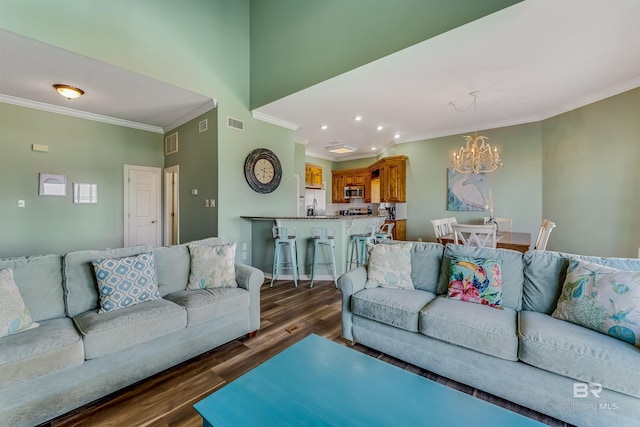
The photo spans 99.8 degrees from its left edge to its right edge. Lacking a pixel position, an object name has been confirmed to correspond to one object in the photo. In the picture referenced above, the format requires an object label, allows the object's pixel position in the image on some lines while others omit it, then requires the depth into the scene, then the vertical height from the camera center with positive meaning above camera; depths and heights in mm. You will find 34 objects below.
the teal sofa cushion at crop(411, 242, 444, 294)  2432 -479
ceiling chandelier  4379 +933
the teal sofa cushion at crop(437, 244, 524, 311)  2093 -466
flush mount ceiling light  3812 +1762
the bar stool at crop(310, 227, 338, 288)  4055 -443
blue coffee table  1074 -823
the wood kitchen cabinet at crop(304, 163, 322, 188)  7981 +1146
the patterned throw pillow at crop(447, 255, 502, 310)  2066 -540
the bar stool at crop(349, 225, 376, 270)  4468 -554
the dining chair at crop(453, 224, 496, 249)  3219 -291
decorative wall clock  4785 +799
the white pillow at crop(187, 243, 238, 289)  2480 -511
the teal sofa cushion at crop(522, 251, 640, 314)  1941 -474
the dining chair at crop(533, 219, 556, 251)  3143 -266
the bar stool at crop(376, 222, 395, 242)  4843 -393
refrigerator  8039 +390
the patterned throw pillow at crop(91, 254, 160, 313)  1981 -520
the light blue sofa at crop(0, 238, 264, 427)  1465 -781
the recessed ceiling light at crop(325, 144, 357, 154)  7203 +1773
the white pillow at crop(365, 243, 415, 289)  2457 -505
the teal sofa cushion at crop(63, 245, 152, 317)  1960 -515
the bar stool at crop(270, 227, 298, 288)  4086 -595
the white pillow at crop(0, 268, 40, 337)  1575 -579
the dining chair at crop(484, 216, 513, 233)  4606 -197
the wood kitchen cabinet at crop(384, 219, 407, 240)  6762 -399
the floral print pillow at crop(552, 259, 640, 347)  1521 -534
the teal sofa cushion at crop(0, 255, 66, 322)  1805 -483
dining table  3244 -363
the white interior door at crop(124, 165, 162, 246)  5504 +165
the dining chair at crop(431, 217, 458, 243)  4109 -229
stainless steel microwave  8266 +664
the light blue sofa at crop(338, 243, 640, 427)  1408 -786
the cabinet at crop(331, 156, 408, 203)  6703 +951
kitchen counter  4355 -426
